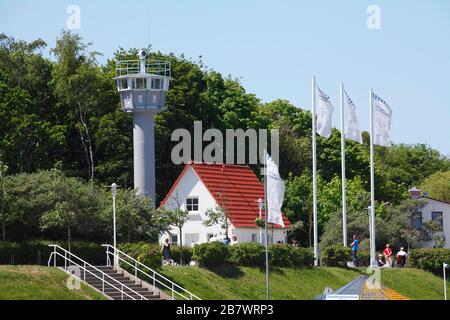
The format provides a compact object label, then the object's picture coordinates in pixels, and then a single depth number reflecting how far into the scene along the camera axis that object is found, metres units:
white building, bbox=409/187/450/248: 86.79
